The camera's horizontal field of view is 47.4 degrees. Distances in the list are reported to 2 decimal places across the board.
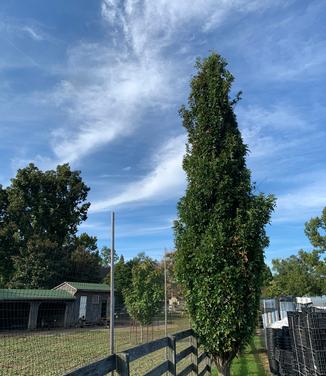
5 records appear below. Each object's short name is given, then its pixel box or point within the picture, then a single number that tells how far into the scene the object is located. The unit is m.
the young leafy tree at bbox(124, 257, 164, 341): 21.50
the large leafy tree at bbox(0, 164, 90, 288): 37.56
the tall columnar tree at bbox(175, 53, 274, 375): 6.41
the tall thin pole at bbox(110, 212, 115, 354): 4.52
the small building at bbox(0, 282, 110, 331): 28.16
